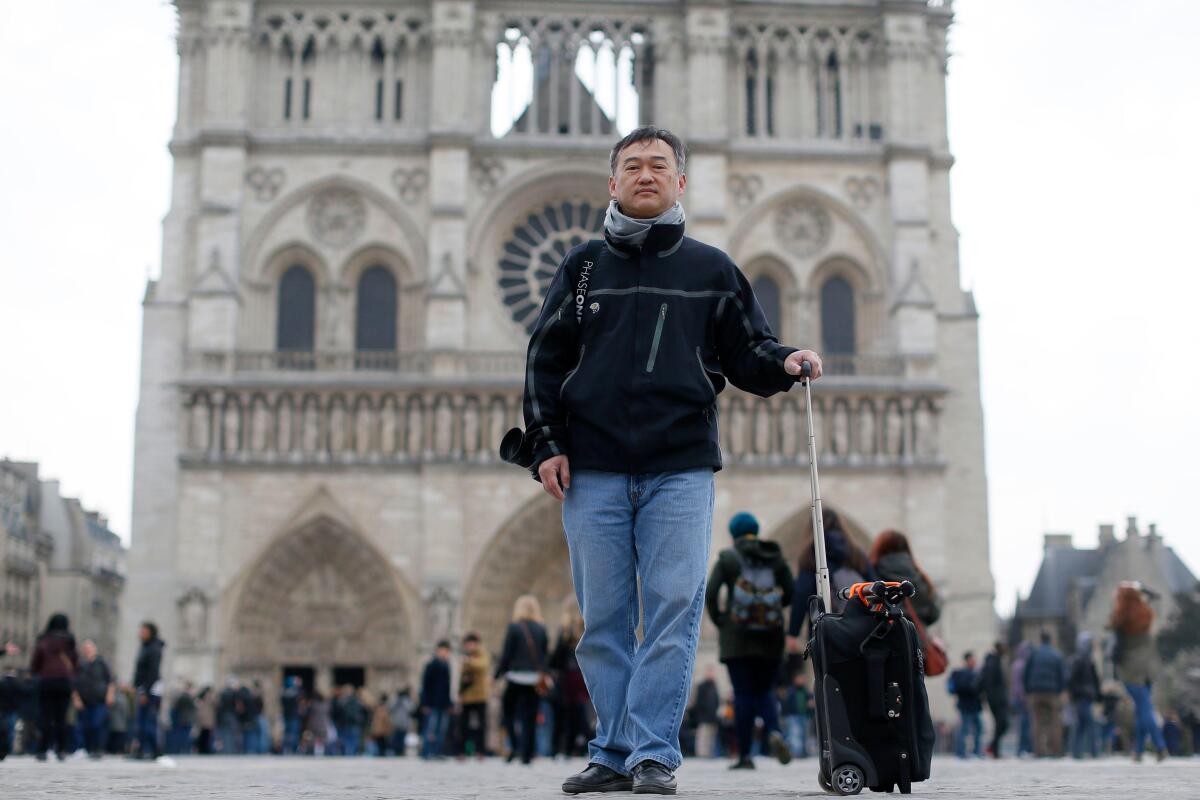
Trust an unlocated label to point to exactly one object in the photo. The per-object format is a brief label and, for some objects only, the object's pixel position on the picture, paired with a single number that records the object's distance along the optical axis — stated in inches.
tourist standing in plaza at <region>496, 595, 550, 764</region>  492.4
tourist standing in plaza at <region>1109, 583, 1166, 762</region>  462.6
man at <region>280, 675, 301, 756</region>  909.8
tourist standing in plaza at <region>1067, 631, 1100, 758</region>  615.7
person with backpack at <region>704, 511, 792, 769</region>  368.2
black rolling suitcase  190.4
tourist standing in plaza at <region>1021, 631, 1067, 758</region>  625.0
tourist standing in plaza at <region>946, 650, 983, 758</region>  676.1
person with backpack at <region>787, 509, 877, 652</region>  356.8
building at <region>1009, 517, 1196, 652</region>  1786.4
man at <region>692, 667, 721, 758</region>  819.4
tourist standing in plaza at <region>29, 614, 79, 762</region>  518.6
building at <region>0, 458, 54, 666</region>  1686.8
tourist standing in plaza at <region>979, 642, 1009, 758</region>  661.3
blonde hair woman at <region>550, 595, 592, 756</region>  550.3
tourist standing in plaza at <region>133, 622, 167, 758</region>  552.4
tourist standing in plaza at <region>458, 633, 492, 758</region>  549.3
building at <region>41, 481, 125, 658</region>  1945.1
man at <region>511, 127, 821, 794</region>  193.0
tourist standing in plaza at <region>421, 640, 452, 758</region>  614.5
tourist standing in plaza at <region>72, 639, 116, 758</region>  587.5
